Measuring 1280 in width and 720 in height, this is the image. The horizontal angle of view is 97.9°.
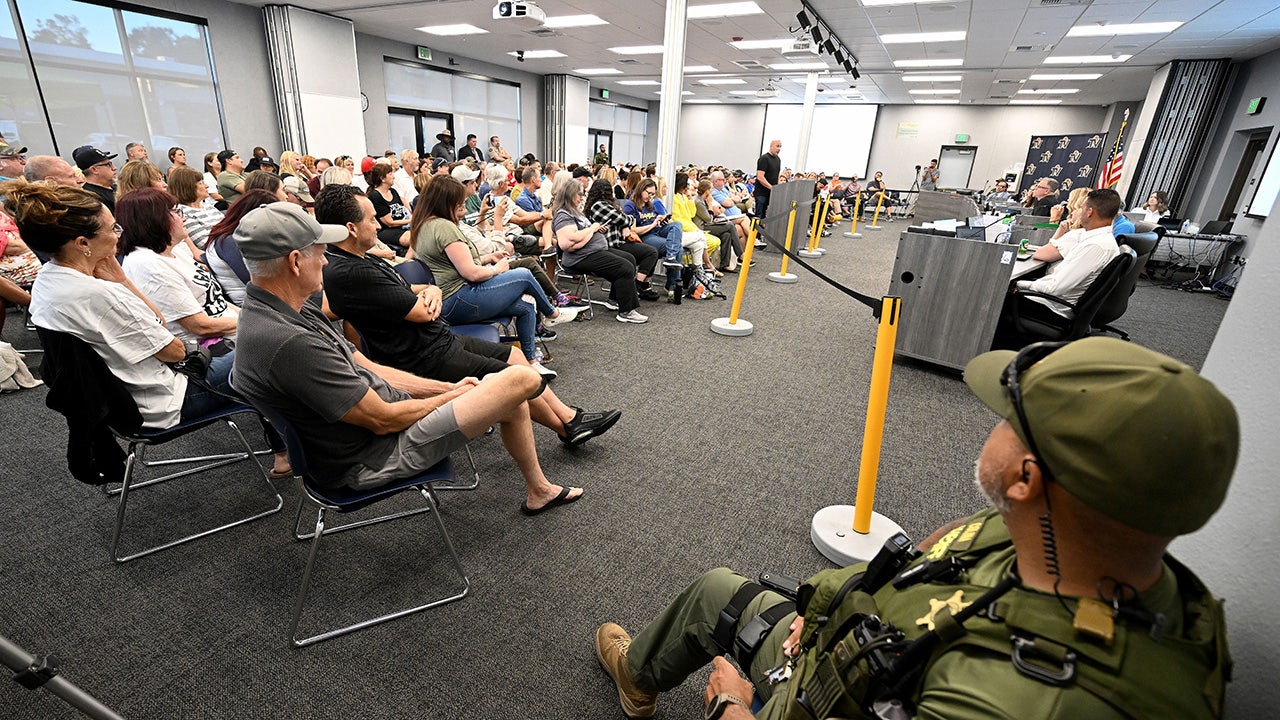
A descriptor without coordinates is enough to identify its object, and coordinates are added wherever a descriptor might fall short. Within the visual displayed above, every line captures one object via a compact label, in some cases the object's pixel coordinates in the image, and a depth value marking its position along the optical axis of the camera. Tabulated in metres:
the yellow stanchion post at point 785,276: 6.34
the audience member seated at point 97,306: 1.69
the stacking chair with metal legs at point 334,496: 1.51
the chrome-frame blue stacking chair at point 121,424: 1.67
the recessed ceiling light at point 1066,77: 10.60
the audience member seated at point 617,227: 4.61
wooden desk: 3.37
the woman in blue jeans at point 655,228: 5.21
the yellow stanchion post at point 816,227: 8.18
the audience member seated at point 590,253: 4.31
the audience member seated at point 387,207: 4.81
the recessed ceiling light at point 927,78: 11.69
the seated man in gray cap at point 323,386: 1.45
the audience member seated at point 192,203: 3.27
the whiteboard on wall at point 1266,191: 6.87
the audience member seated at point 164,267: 2.13
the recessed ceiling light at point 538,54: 11.14
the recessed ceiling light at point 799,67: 10.83
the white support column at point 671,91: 5.86
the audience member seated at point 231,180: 5.38
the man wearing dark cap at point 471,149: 10.33
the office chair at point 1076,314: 3.00
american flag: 9.76
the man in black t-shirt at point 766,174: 8.80
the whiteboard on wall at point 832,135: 17.39
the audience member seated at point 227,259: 2.46
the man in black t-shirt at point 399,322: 2.11
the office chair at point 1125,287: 3.12
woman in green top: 2.86
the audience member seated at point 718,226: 6.73
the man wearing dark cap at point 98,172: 4.31
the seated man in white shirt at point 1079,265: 3.12
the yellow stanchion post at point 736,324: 4.21
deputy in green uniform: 0.61
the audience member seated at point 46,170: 3.63
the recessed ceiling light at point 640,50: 10.24
